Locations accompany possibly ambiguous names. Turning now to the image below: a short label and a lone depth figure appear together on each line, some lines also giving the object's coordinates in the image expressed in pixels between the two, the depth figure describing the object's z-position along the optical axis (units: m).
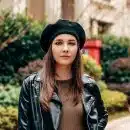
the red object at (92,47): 11.49
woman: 2.21
